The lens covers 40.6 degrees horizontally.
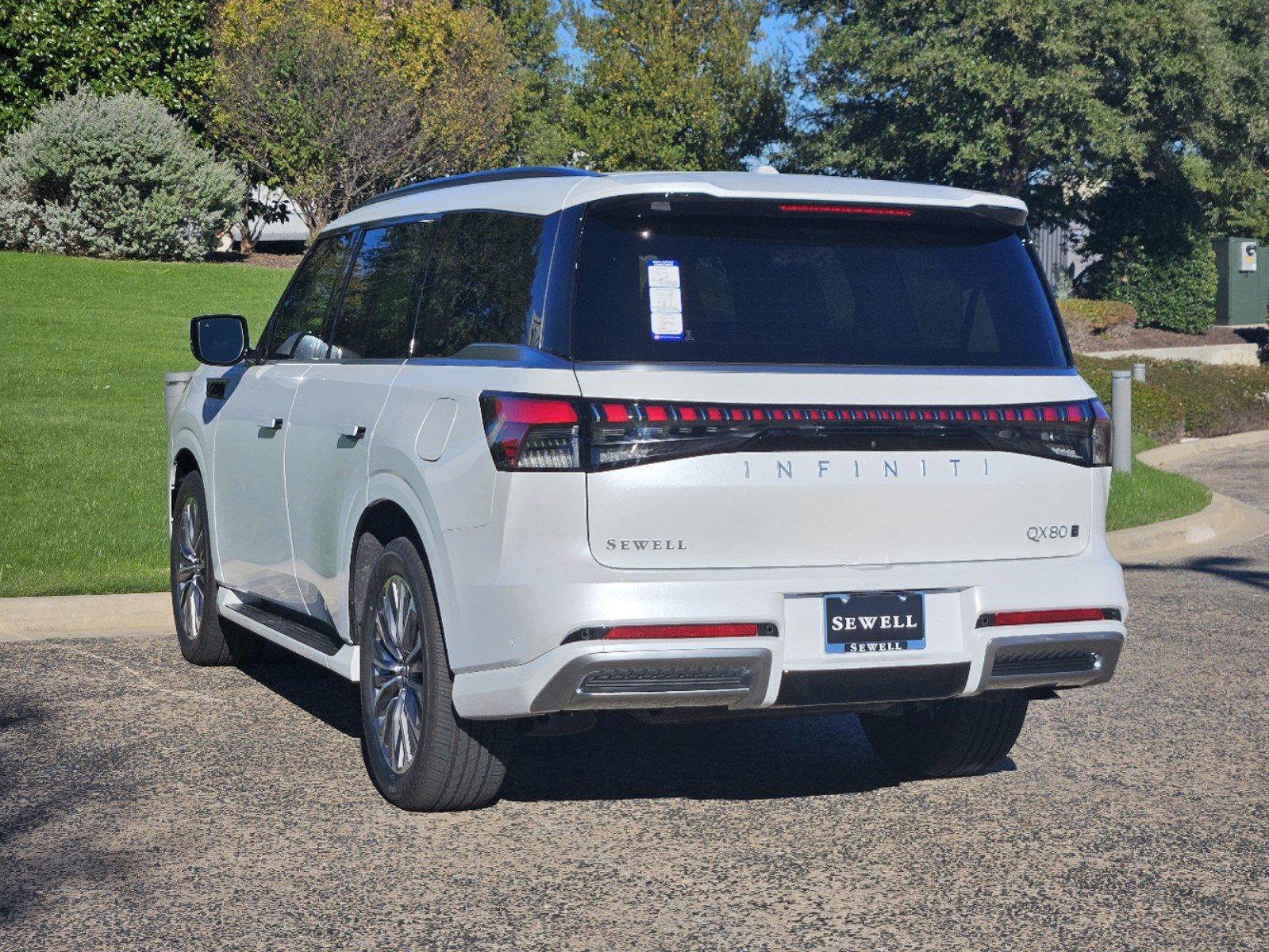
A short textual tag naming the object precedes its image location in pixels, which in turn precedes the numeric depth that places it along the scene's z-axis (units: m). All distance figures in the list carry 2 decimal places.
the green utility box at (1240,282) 41.47
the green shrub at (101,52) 34.25
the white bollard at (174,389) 11.60
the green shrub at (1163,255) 39.44
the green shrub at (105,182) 30.86
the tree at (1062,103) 34.34
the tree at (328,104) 34.84
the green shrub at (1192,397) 22.27
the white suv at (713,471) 4.82
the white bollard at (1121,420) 15.29
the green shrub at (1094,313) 36.66
